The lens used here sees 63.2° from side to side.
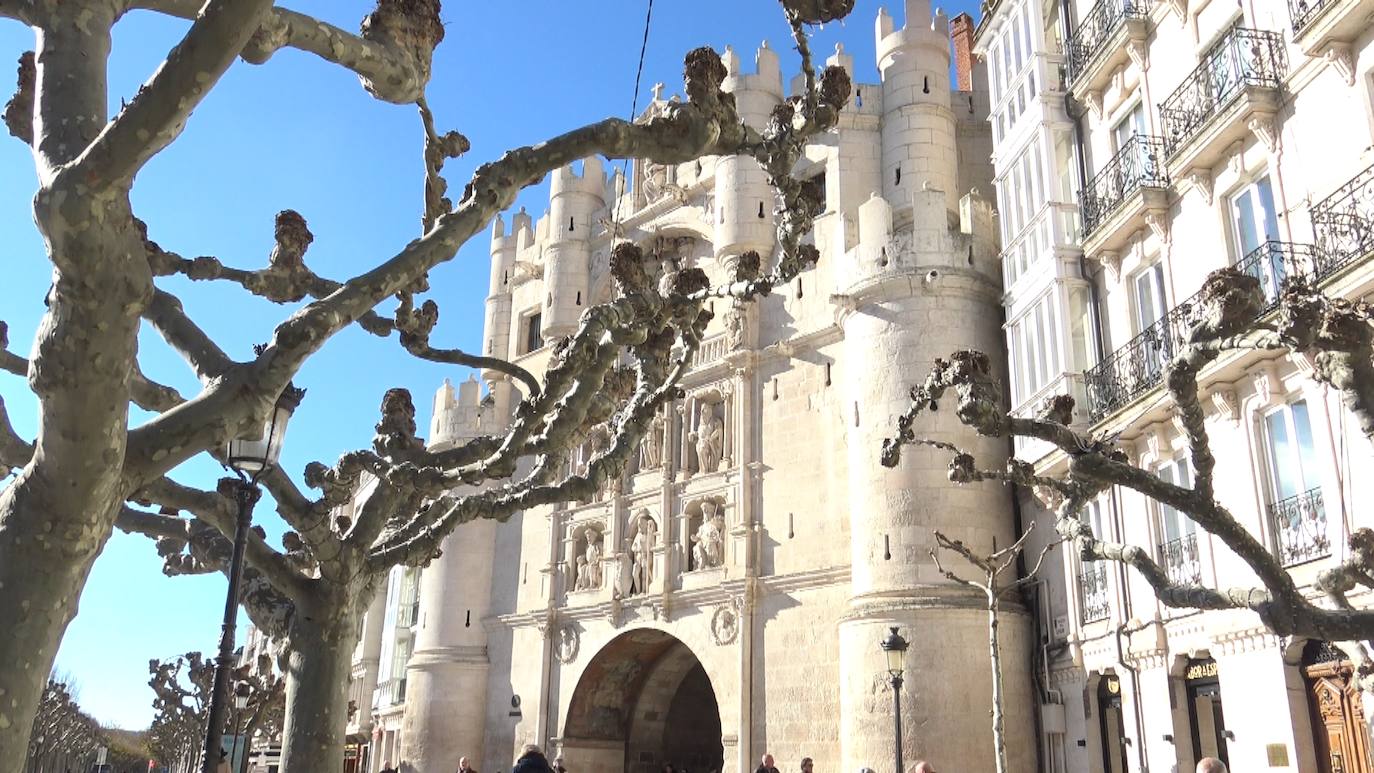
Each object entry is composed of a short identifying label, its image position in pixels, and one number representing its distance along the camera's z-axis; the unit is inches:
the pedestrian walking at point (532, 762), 370.0
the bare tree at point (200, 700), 1099.3
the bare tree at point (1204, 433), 256.1
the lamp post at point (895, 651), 564.1
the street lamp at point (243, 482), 312.0
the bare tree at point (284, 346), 171.3
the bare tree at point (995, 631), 546.6
